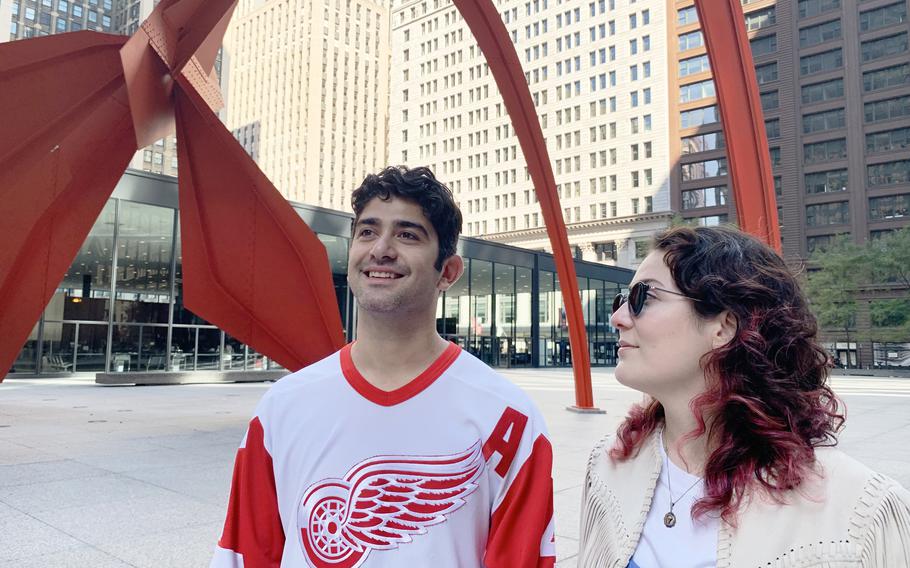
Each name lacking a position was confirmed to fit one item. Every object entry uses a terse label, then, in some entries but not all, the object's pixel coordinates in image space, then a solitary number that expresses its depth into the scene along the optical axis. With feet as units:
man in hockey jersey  5.71
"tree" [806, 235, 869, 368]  142.72
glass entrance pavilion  66.49
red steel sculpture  20.25
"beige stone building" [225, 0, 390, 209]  378.32
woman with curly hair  4.72
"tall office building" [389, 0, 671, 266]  219.61
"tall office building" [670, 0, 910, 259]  174.19
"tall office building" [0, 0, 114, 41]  237.45
